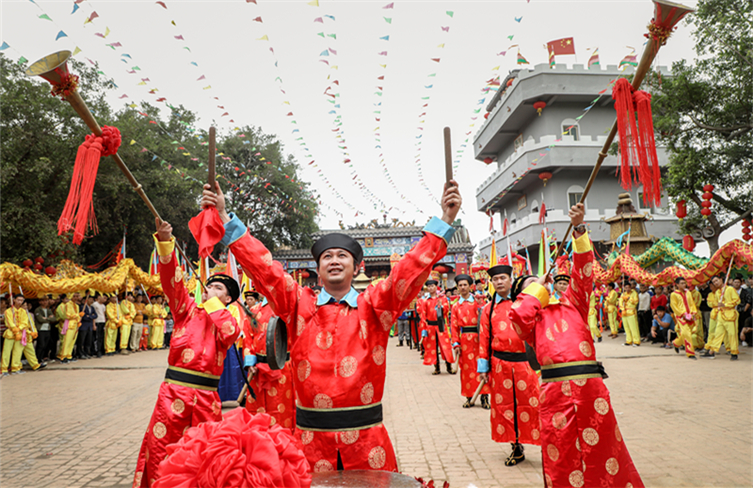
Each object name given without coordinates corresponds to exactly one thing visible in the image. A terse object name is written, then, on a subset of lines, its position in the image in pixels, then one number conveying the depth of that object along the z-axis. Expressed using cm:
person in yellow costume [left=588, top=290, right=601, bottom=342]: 1728
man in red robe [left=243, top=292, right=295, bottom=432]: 508
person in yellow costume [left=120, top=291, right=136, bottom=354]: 1652
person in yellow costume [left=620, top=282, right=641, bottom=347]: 1505
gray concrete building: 2412
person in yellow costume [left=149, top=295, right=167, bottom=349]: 1873
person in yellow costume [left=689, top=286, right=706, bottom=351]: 1225
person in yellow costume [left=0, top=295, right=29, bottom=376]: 1139
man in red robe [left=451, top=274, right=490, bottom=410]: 766
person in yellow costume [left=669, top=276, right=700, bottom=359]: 1163
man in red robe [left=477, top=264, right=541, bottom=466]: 477
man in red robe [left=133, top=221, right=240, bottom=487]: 312
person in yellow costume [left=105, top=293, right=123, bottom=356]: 1590
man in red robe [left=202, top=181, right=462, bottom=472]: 229
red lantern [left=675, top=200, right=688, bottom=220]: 1457
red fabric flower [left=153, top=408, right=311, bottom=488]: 116
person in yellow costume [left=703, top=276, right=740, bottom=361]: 1081
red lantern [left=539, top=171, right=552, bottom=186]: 2482
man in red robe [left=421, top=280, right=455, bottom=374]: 1155
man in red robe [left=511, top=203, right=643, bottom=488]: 304
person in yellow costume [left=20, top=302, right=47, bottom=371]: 1197
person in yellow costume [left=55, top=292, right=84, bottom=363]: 1345
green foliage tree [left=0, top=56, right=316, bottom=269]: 1258
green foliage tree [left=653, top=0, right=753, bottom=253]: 1155
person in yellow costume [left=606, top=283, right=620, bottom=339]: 1756
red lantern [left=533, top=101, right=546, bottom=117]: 2423
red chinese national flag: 2074
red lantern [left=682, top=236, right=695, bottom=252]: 1773
